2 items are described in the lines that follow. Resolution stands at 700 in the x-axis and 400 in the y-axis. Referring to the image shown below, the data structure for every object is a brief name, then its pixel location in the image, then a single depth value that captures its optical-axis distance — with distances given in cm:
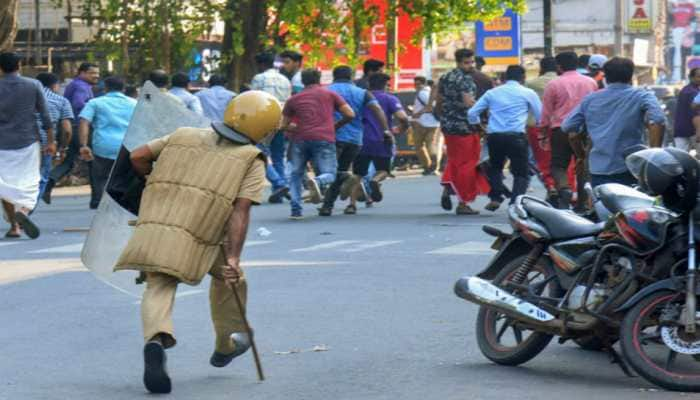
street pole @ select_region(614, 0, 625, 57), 6481
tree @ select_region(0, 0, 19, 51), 2678
